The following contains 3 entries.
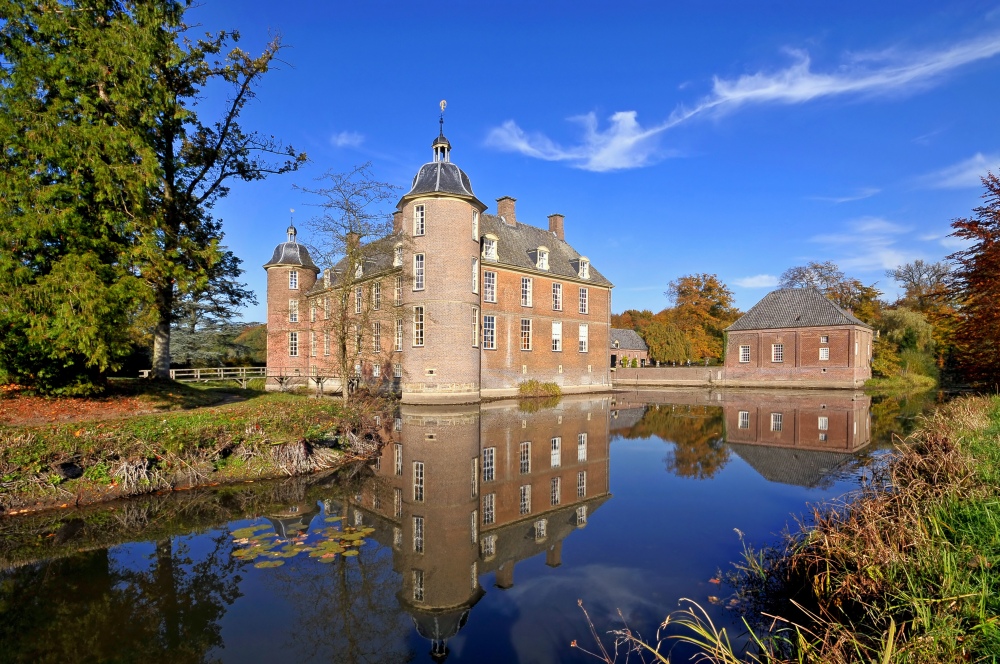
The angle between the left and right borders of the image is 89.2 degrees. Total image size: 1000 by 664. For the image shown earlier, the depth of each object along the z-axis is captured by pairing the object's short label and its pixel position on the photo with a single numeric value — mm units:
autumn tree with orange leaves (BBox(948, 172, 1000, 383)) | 13555
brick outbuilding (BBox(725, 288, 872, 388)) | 36125
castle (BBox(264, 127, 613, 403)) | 23250
